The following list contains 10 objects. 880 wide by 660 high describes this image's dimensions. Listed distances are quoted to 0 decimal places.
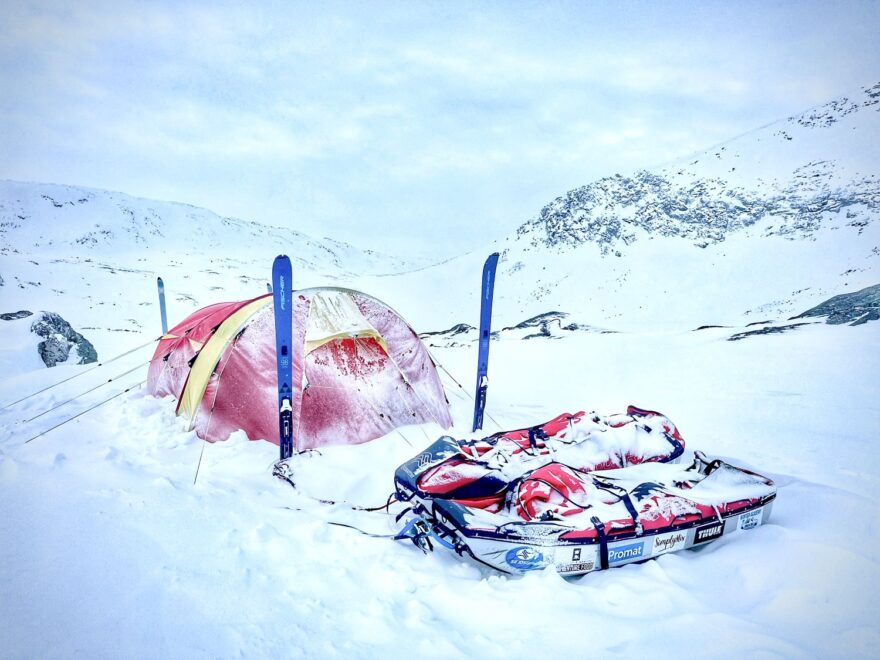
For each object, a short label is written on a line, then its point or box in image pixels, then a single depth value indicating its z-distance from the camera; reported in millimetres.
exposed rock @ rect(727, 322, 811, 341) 10531
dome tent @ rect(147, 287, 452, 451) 5645
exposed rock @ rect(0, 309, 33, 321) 14981
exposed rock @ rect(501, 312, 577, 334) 17284
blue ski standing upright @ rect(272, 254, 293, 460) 5047
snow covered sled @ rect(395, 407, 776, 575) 3334
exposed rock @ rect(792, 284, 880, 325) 10109
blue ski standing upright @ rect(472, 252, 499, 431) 6803
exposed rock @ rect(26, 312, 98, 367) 11094
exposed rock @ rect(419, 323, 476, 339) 19650
